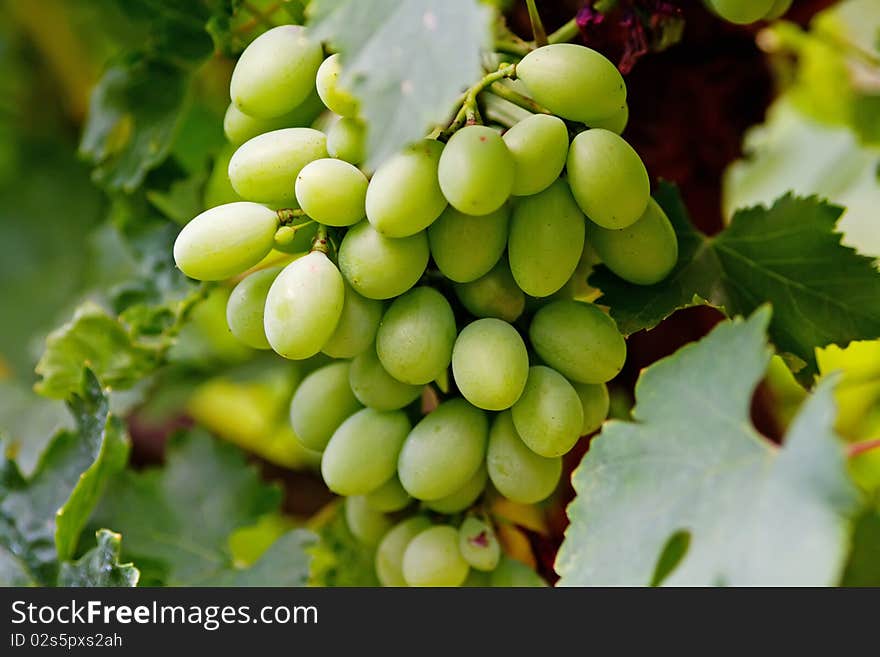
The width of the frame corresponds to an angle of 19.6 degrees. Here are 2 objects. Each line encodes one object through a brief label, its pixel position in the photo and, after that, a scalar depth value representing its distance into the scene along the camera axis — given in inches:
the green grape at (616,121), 23.4
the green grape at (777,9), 24.9
